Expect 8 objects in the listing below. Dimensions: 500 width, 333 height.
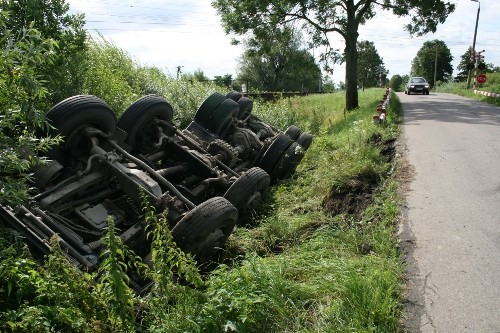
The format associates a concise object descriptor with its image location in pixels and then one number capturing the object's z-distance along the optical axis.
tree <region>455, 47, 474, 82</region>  75.35
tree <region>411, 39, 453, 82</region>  73.50
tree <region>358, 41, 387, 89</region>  62.09
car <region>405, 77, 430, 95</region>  30.64
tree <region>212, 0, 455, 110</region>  16.64
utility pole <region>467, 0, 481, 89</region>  31.48
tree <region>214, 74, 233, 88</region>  58.41
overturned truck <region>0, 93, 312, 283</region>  4.28
